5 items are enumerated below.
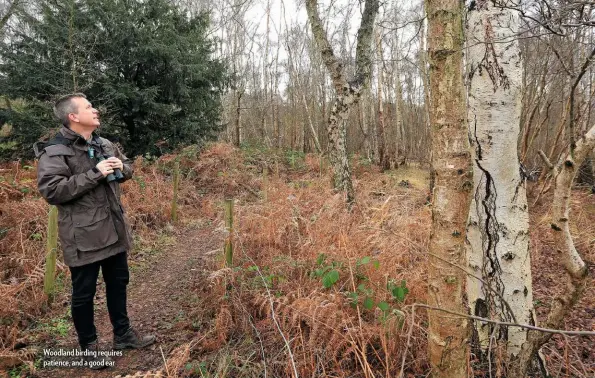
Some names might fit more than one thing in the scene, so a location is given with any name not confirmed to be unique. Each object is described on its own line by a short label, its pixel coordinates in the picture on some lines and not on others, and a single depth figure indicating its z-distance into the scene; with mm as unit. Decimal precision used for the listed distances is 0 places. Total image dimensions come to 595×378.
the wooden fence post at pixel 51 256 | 3588
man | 2422
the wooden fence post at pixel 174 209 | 7148
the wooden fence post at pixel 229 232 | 3803
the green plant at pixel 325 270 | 2684
